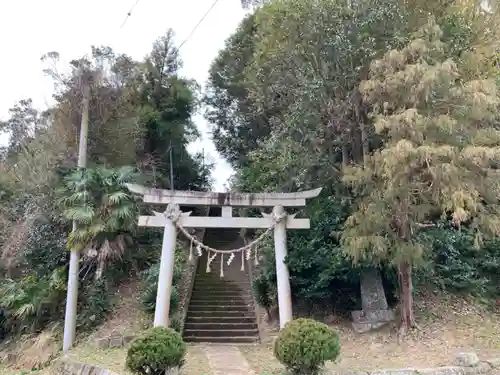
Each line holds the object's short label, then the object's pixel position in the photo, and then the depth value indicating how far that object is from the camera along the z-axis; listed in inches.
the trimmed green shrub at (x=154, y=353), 275.6
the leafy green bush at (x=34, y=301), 488.7
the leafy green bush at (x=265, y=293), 483.8
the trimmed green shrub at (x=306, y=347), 278.4
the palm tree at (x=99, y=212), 465.1
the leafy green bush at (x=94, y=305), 475.5
